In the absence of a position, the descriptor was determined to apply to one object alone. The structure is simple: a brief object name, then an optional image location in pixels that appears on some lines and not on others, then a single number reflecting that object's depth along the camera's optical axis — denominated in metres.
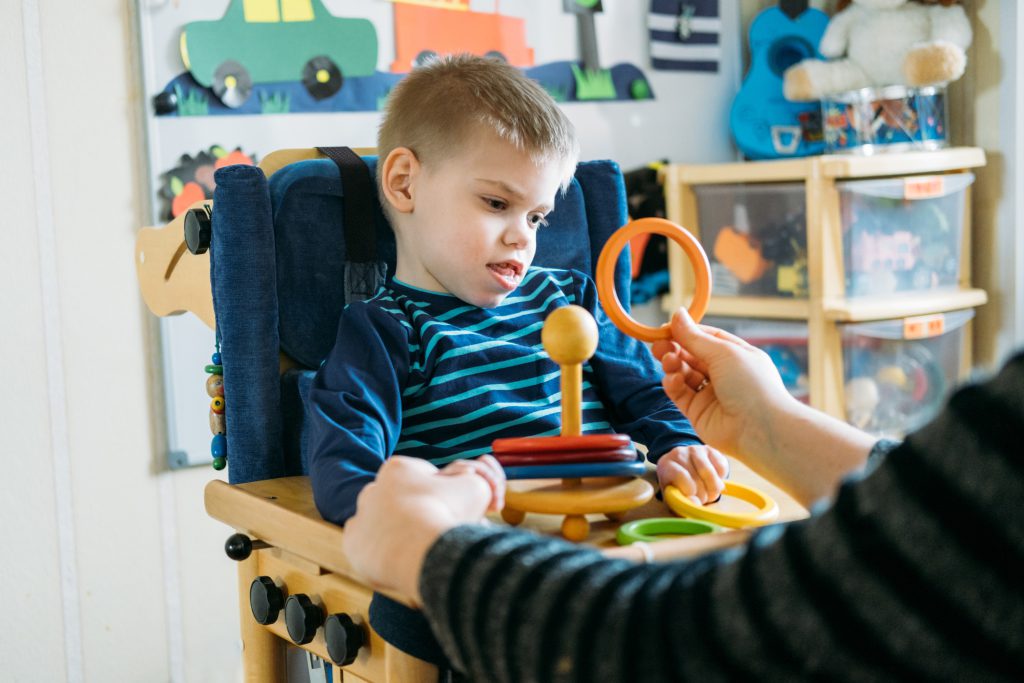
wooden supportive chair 1.02
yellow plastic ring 0.90
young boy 1.13
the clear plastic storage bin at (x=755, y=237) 2.43
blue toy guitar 2.64
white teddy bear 2.49
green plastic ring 0.87
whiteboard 1.93
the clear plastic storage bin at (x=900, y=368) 2.40
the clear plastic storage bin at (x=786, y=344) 2.46
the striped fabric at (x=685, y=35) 2.54
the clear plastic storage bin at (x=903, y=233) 2.37
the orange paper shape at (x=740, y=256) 2.50
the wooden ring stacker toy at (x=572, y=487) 0.85
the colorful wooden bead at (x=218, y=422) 1.28
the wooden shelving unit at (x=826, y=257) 2.32
